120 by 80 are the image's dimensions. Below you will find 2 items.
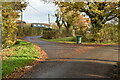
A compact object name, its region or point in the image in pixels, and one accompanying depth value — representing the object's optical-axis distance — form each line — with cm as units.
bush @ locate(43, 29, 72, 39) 2838
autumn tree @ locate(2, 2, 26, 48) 1238
